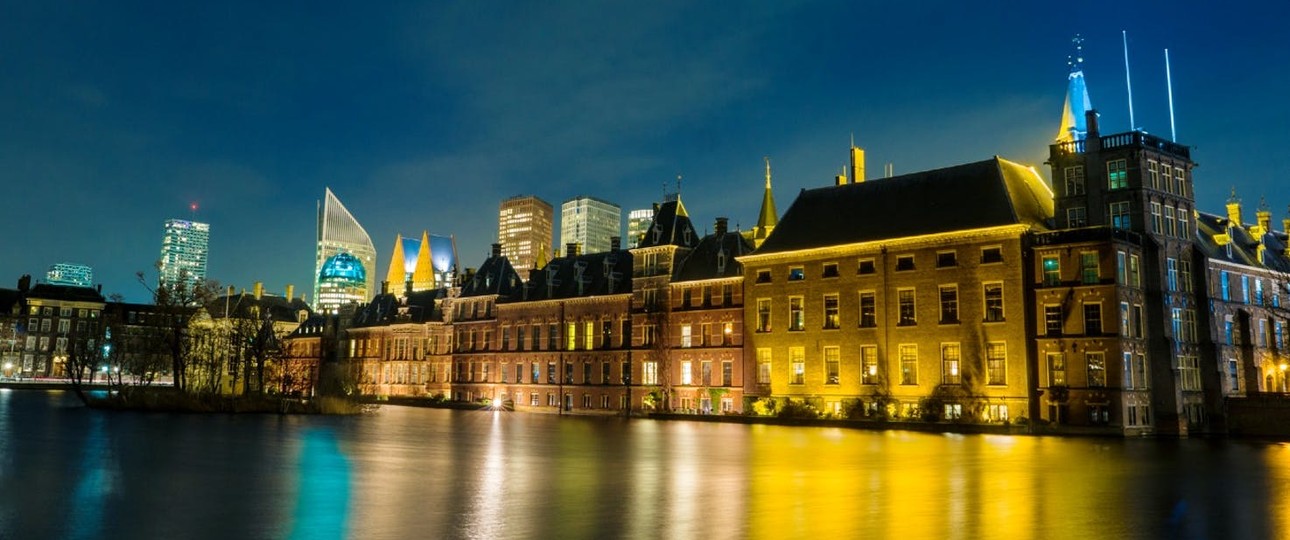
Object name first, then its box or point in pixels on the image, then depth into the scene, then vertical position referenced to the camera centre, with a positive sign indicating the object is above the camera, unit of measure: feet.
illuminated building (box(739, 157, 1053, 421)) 178.09 +21.64
